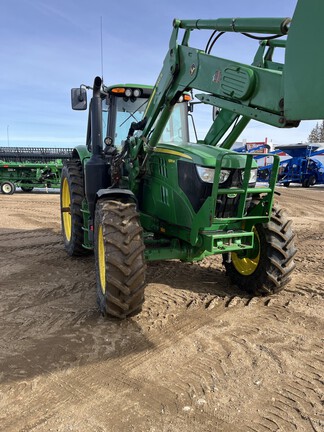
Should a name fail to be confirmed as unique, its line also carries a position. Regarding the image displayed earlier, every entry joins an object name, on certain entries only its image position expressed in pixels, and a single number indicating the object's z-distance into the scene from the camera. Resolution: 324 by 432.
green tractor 2.67
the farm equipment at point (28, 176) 16.39
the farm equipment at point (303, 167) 21.95
